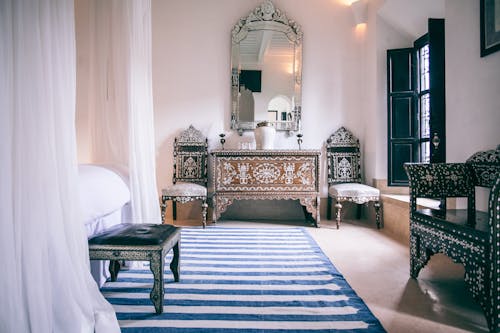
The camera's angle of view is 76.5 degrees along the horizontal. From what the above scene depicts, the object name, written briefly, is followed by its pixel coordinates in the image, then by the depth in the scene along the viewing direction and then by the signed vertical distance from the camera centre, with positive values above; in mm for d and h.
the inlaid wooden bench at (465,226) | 1589 -430
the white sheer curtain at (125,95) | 2549 +560
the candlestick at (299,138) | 4709 +267
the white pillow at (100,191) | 1909 -209
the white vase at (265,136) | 4434 +295
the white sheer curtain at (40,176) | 1116 -58
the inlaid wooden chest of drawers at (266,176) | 4242 -257
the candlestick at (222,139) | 4637 +280
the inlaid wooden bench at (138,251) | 1781 -511
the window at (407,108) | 4277 +633
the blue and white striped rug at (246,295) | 1688 -898
